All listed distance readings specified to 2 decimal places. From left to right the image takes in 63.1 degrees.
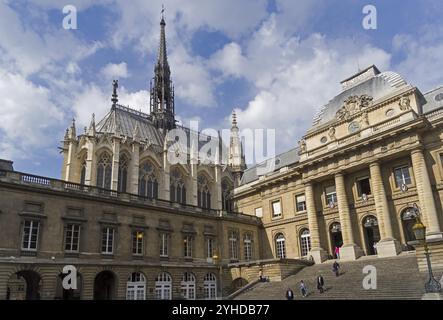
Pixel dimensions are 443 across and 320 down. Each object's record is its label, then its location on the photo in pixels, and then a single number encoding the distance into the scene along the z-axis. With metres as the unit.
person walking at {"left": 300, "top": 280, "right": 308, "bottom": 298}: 24.97
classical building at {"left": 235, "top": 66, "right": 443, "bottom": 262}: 29.53
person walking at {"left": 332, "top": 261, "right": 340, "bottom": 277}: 28.14
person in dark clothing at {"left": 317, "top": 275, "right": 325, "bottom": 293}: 25.02
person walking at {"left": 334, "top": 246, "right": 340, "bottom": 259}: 33.47
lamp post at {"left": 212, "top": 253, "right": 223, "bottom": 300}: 34.62
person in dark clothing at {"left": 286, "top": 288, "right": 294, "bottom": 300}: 24.09
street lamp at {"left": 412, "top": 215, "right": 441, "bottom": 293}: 15.81
